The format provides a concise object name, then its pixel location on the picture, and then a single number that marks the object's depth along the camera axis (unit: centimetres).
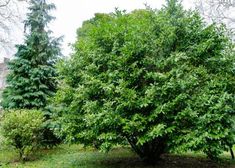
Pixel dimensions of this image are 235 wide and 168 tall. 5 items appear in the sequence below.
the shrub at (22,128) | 633
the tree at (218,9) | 953
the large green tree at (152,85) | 464
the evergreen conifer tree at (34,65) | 802
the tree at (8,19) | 835
